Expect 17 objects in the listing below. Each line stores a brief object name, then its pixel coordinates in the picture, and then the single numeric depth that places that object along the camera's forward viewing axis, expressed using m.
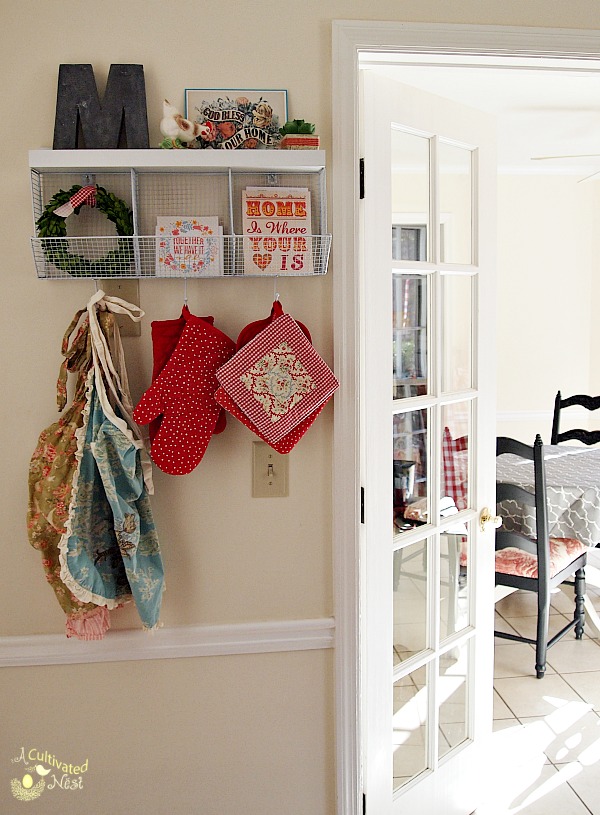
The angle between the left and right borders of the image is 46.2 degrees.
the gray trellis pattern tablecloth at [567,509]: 2.93
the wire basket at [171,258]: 1.48
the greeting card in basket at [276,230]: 1.51
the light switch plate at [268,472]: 1.63
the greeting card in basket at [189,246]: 1.49
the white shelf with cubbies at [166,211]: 1.45
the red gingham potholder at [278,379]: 1.50
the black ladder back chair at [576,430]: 3.71
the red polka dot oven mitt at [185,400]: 1.48
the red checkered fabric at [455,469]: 2.07
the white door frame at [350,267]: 1.56
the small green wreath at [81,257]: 1.45
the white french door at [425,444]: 1.85
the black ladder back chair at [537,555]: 2.81
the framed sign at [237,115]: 1.49
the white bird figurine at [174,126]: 1.45
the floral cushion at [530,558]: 2.96
